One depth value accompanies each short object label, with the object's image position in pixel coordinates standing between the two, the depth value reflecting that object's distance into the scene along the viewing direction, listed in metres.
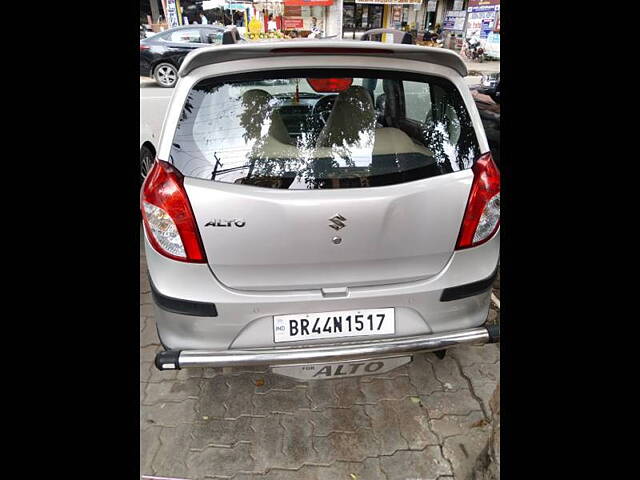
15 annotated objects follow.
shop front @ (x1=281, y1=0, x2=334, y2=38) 15.99
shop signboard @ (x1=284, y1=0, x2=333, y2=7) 15.89
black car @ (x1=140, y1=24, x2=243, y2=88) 11.26
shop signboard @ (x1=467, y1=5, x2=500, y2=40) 9.62
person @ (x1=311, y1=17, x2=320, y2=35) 16.36
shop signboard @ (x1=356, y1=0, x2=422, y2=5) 17.03
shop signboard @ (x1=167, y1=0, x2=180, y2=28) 13.92
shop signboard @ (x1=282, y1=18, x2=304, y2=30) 16.12
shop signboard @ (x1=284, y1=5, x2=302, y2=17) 16.03
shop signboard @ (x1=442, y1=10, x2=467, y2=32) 13.60
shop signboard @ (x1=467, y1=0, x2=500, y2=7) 9.95
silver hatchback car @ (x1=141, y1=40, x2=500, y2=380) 1.64
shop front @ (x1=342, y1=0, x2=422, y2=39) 17.56
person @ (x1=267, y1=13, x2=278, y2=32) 15.79
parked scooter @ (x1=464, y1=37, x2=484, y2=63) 8.67
